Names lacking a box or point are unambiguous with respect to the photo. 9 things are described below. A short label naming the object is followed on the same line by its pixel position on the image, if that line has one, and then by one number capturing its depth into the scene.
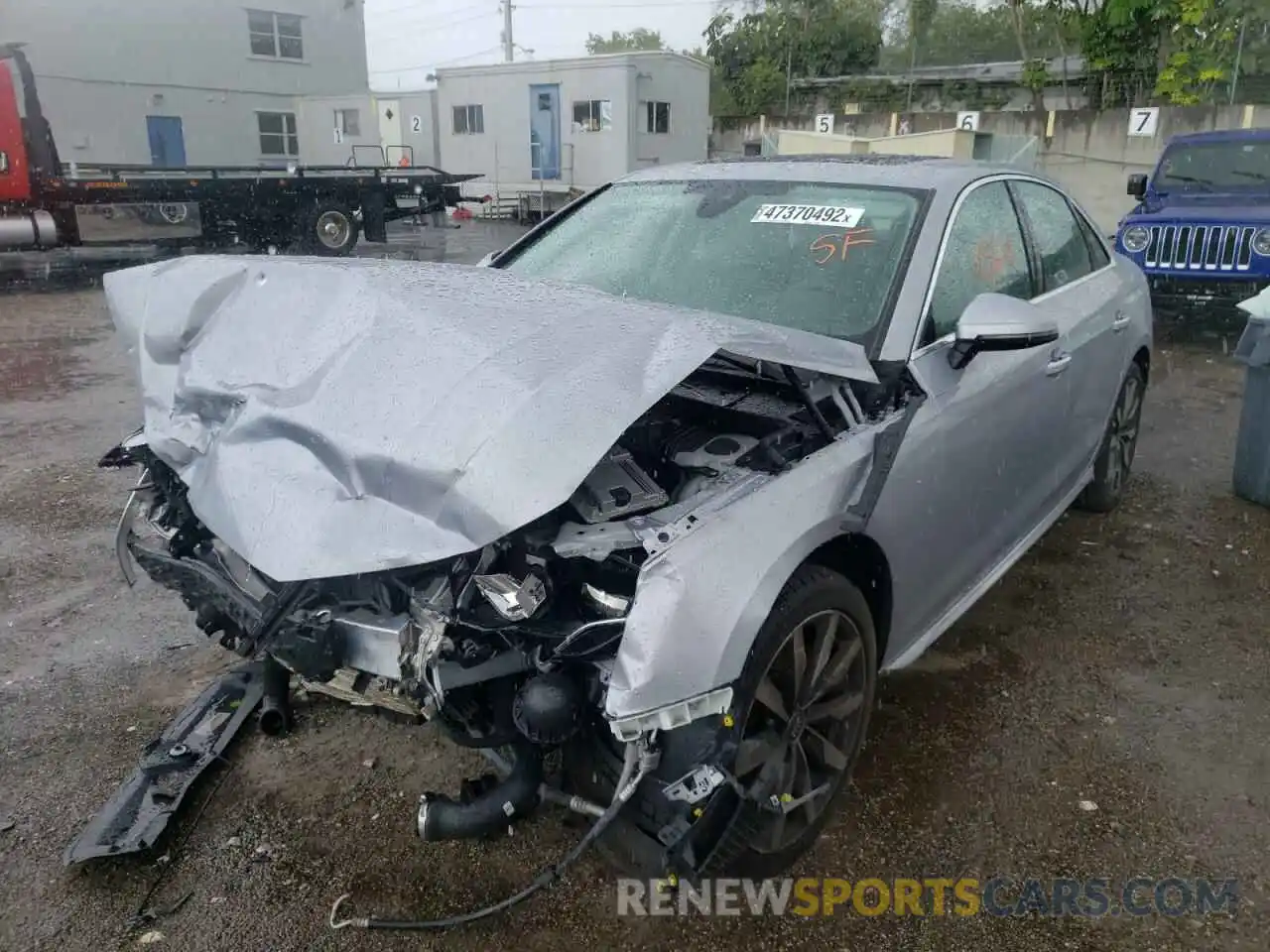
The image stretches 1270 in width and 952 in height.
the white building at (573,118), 20.47
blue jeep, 8.84
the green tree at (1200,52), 16.39
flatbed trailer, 13.03
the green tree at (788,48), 27.75
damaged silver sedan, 2.10
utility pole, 42.00
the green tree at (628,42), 60.25
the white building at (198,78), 22.36
